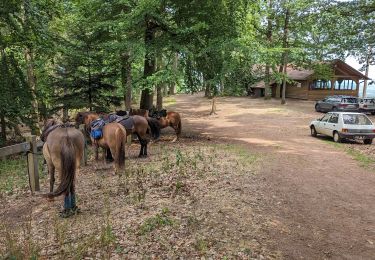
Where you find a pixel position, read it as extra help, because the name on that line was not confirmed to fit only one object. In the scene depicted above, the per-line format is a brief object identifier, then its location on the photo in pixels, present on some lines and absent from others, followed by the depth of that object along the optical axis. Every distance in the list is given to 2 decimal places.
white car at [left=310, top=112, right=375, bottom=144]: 18.31
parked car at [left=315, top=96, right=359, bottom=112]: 33.53
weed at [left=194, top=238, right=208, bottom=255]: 5.52
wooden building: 46.74
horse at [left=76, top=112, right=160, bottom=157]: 11.91
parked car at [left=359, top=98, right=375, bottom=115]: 34.16
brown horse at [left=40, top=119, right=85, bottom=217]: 6.51
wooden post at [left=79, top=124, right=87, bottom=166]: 11.67
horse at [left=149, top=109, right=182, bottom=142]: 17.59
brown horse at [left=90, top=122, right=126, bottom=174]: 9.59
